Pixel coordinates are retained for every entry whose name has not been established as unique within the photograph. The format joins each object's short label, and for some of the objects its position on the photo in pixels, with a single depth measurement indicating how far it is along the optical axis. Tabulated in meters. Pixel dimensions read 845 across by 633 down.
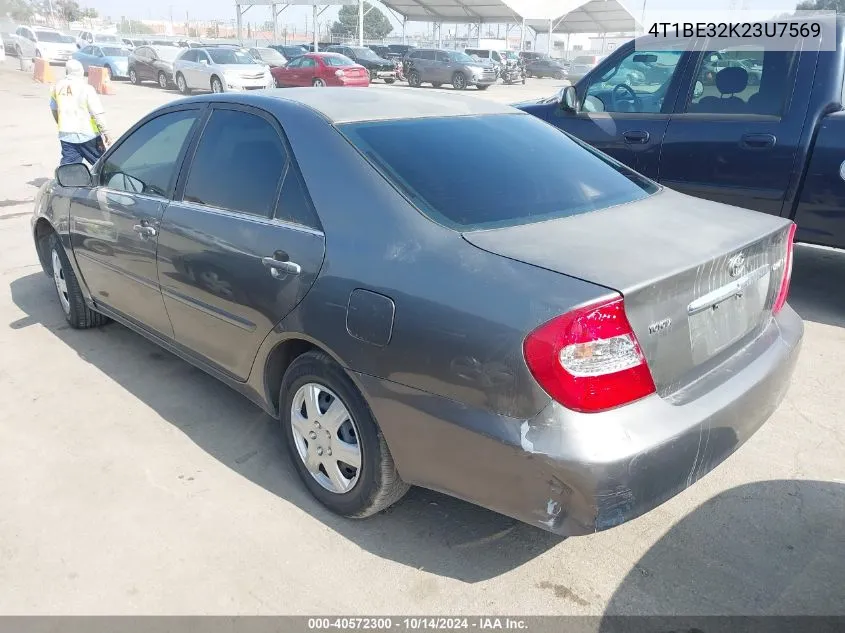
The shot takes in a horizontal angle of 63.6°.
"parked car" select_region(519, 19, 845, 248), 4.62
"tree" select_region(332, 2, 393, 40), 92.00
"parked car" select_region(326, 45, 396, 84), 30.91
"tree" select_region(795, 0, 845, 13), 38.69
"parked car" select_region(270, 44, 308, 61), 33.47
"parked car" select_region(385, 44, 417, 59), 37.18
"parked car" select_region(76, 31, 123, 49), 42.62
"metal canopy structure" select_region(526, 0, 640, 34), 51.41
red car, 23.95
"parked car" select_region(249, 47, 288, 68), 29.39
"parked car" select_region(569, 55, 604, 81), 37.93
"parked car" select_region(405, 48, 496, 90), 29.27
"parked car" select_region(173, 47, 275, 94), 22.03
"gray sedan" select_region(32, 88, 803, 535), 2.02
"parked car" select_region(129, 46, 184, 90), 26.52
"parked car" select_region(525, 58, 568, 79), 41.00
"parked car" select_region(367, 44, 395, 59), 37.40
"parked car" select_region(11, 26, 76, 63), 32.12
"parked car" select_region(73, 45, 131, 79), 29.19
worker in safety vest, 7.77
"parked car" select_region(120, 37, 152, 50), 43.61
